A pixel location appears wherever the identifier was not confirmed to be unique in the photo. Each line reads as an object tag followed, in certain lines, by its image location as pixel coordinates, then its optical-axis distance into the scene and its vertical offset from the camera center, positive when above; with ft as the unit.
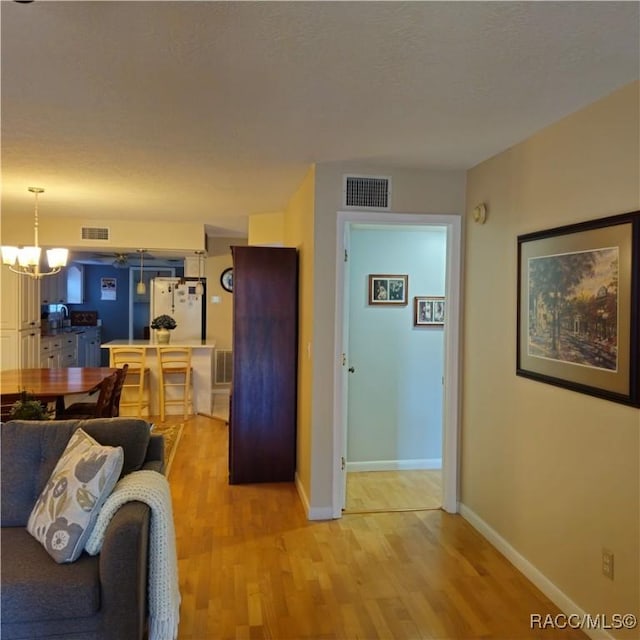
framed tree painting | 6.92 +0.06
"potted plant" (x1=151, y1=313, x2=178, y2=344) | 22.29 -0.86
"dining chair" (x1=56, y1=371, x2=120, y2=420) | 13.82 -2.81
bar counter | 21.66 -2.91
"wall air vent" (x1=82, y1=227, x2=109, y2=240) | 19.43 +2.77
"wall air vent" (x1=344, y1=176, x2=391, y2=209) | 11.42 +2.59
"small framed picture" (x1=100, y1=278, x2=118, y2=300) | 34.86 +1.26
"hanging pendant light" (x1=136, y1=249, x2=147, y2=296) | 23.80 +0.87
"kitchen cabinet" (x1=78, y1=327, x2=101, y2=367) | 30.37 -2.49
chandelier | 14.39 +1.43
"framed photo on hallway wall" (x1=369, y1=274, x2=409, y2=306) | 14.67 +0.57
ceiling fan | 26.20 +2.82
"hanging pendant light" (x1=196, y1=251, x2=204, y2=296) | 25.43 +1.15
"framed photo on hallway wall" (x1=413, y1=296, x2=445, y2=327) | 14.92 -0.05
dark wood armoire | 13.44 -1.49
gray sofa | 5.91 -3.25
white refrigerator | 25.50 +0.16
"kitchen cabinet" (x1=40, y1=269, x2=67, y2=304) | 25.11 +0.91
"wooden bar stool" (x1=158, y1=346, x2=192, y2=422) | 20.94 -2.85
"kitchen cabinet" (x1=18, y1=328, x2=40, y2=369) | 20.43 -1.71
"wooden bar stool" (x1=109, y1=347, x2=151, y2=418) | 20.94 -2.75
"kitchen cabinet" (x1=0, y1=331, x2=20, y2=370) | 19.94 -1.70
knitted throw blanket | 6.45 -3.05
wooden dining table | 12.96 -2.06
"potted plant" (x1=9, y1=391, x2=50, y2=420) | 9.70 -1.98
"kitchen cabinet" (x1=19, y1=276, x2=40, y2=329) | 20.31 +0.18
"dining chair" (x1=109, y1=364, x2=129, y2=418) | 14.60 -2.46
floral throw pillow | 6.32 -2.44
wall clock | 26.13 +1.40
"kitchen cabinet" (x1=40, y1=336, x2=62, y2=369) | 23.66 -2.15
